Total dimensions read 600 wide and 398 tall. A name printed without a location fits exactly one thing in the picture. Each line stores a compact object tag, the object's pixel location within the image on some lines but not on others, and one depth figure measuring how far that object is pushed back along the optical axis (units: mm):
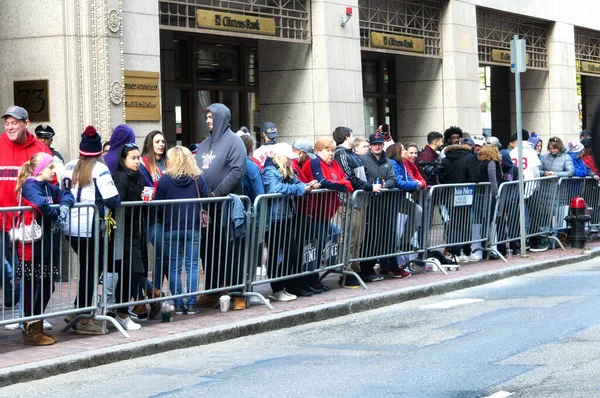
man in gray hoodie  10906
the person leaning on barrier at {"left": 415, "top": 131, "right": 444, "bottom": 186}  15984
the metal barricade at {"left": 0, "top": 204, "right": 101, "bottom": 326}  9055
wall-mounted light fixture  20422
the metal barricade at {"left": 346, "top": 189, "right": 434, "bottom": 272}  13141
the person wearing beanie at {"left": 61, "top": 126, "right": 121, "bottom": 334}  9531
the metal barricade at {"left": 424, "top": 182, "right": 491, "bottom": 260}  14602
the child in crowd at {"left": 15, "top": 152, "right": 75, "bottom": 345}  9148
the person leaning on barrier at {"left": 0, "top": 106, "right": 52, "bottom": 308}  10258
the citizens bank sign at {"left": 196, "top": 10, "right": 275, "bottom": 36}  17594
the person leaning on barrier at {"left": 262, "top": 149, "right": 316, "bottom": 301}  11625
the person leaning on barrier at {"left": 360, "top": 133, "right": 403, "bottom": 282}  13367
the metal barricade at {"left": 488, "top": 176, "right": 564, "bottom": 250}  16078
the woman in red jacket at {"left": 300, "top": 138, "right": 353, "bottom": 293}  12312
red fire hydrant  17641
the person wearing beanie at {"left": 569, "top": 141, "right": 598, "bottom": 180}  18859
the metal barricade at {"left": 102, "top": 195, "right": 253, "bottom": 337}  9922
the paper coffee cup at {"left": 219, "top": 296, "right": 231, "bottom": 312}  11078
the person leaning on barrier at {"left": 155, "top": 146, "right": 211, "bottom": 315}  10438
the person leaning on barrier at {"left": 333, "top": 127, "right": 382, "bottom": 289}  12922
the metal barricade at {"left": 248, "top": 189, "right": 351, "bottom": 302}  11453
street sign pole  15898
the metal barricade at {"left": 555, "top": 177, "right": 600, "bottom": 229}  18016
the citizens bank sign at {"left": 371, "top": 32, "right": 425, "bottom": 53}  22019
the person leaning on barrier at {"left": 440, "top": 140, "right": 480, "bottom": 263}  15312
